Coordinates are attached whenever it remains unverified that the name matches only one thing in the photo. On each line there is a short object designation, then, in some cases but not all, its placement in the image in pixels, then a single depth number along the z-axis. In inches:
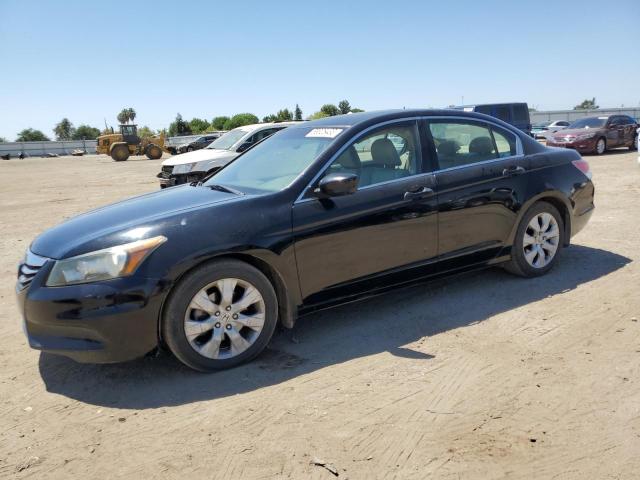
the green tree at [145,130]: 3589.1
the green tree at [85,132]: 4763.8
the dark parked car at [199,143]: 1154.4
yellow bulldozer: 1472.7
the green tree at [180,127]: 3371.1
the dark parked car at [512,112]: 754.8
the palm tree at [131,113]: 4936.3
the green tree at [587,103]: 4419.8
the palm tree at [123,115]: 4963.1
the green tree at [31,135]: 4306.1
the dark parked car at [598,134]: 747.4
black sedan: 125.9
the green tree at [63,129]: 5147.6
